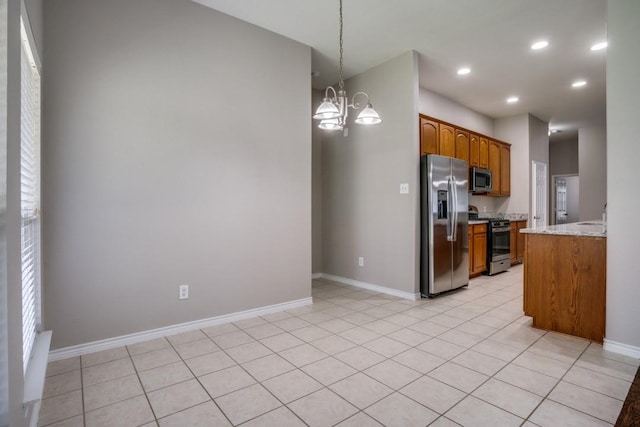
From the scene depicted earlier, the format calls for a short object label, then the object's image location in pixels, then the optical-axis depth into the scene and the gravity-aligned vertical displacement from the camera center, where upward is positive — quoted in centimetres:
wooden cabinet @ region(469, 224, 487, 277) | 505 -59
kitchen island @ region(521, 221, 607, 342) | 271 -60
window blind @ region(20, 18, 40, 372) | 176 +11
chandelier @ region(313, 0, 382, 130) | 232 +74
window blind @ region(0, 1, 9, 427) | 113 -14
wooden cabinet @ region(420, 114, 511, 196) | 452 +105
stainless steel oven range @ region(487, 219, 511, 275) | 540 -58
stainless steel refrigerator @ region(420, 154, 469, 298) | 400 -16
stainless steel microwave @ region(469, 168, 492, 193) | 551 +56
